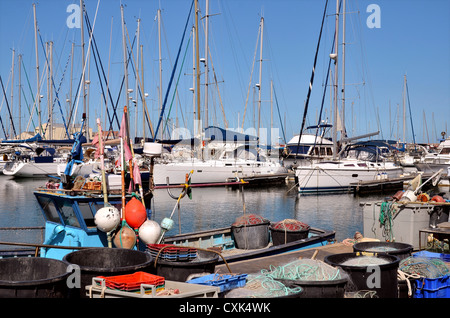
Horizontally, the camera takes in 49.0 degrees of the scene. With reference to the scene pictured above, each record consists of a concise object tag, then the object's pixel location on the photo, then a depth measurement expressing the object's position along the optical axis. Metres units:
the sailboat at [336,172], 40.19
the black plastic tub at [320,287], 6.75
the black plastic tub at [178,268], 7.71
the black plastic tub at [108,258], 7.42
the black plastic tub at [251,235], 13.34
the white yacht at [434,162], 46.38
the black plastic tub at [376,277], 7.50
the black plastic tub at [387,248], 9.37
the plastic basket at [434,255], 10.19
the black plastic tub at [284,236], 13.36
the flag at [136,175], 10.86
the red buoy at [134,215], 9.76
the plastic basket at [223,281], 6.70
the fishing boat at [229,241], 12.00
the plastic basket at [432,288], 8.23
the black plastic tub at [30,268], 6.58
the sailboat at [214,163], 42.03
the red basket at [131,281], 6.15
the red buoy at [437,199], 14.14
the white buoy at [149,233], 9.61
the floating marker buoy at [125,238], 9.35
